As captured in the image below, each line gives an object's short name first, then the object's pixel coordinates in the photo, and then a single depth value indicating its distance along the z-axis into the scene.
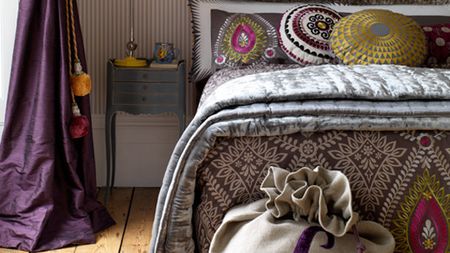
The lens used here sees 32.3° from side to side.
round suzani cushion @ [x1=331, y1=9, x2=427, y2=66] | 2.94
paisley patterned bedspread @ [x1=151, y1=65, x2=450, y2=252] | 1.90
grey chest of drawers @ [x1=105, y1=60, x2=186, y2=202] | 3.34
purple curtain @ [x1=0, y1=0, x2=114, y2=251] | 2.90
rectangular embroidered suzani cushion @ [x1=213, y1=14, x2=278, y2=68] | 3.19
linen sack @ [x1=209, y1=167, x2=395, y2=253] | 1.76
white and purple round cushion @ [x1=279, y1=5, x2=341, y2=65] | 3.16
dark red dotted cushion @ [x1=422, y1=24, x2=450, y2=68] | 3.14
